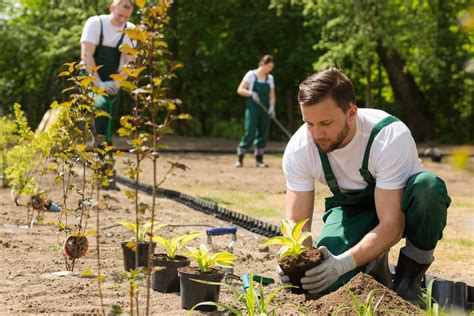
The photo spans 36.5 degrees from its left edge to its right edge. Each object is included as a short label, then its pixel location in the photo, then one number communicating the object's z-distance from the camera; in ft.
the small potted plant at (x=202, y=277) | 10.16
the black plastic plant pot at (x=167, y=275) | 11.34
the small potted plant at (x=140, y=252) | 12.19
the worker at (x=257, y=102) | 37.60
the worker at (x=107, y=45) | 23.68
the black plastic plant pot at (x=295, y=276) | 10.48
